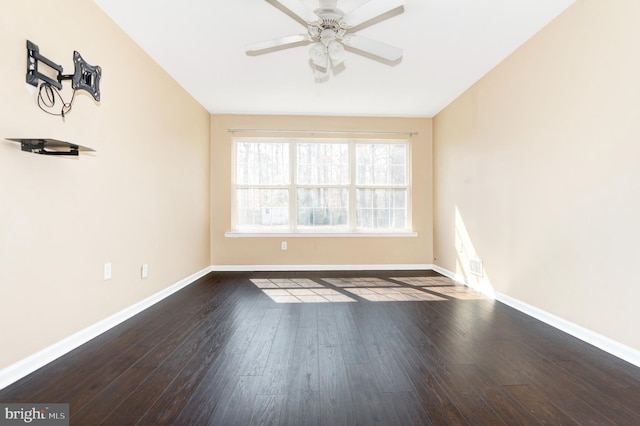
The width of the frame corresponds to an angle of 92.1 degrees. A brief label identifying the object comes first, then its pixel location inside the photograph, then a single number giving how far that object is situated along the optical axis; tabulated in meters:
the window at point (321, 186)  5.03
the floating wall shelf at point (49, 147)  1.71
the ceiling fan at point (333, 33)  1.98
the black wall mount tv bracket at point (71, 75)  1.80
